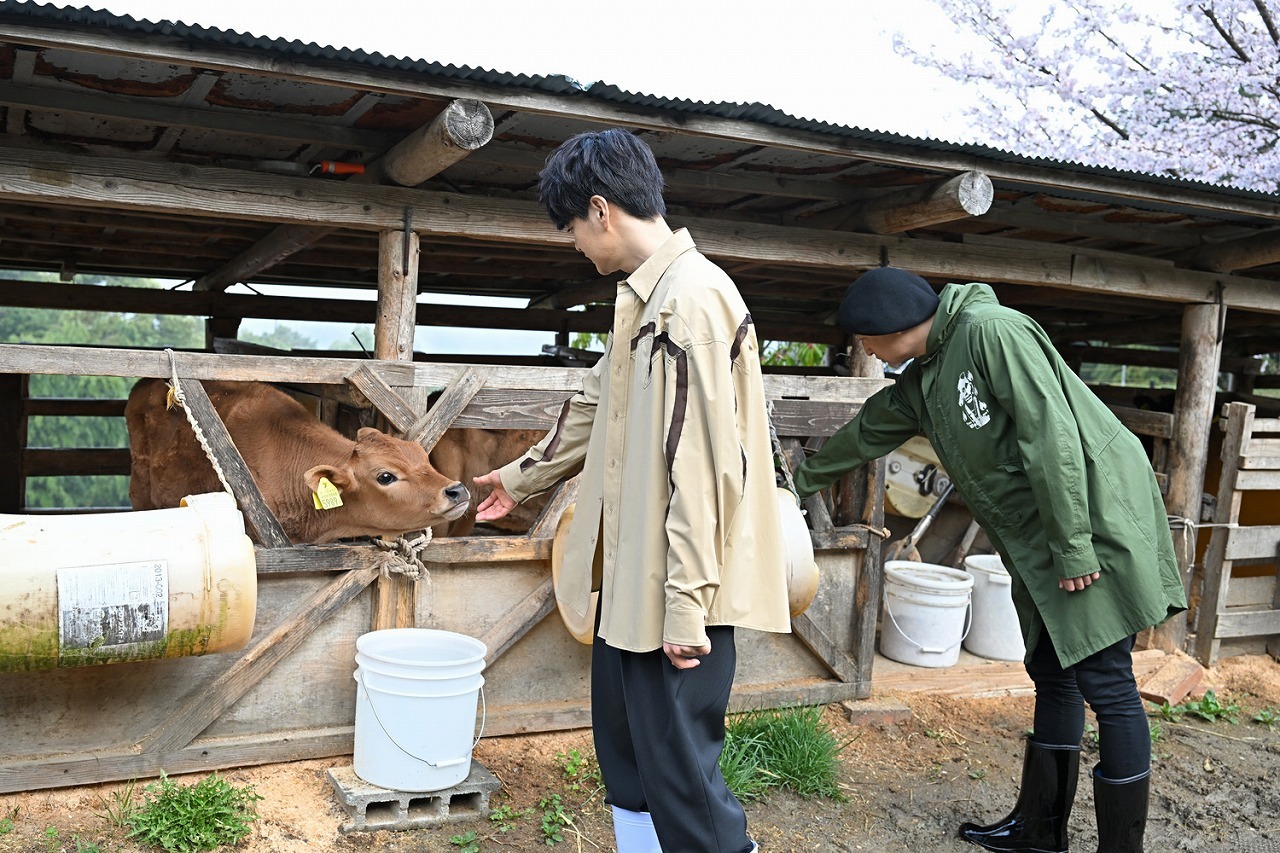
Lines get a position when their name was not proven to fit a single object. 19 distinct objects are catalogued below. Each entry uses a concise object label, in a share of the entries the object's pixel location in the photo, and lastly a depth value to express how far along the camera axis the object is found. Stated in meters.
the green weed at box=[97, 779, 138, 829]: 3.82
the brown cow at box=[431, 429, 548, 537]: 6.38
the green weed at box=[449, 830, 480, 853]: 3.90
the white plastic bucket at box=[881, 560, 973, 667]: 6.47
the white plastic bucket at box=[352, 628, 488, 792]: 4.08
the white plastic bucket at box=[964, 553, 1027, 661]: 6.85
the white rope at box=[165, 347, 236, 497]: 4.23
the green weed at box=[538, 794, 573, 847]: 4.04
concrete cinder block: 4.02
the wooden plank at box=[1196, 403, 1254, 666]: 7.00
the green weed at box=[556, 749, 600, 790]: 4.54
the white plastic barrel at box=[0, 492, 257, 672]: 3.55
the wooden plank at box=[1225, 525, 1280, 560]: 7.14
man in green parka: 3.45
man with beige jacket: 2.43
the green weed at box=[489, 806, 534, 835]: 4.13
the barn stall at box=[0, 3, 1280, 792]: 4.06
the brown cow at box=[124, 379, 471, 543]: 4.78
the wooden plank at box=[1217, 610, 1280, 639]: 7.17
